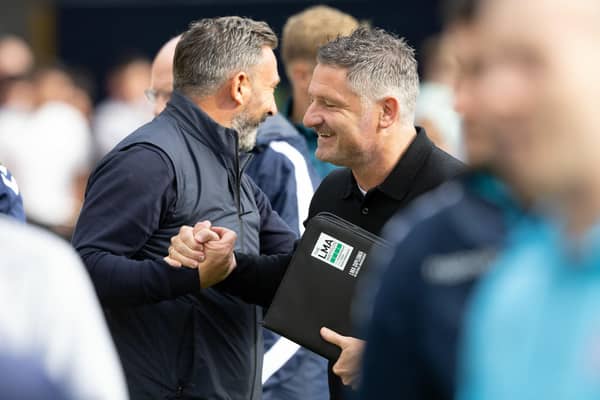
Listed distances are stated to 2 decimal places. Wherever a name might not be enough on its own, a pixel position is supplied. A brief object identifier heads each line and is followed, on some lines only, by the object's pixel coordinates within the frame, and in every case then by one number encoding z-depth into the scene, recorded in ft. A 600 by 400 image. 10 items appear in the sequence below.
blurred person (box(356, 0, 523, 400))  10.18
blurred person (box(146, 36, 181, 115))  34.19
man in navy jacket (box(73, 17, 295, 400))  23.89
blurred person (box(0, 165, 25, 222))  24.53
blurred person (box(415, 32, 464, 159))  44.47
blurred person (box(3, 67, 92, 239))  69.92
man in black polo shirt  25.14
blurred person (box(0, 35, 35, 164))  71.36
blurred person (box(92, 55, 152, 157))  82.69
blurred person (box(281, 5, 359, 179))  37.93
